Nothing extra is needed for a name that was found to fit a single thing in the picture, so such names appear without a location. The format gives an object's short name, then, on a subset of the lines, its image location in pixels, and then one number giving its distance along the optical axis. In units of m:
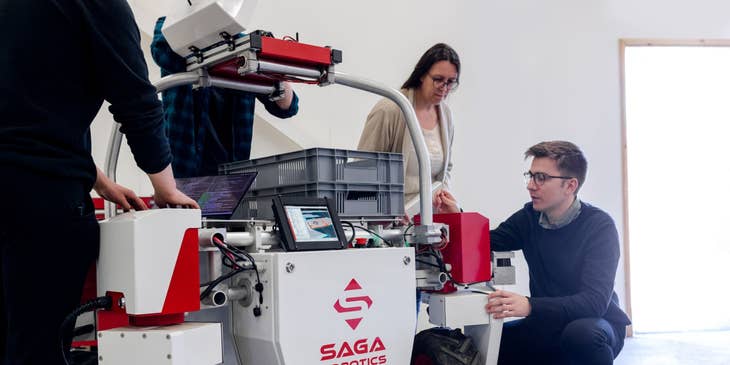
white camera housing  1.55
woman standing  2.48
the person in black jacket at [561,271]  2.13
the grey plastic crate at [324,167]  1.66
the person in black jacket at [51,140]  1.14
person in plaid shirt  1.97
